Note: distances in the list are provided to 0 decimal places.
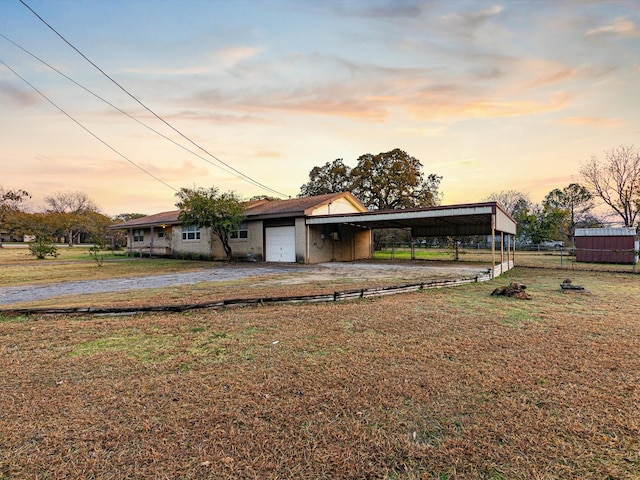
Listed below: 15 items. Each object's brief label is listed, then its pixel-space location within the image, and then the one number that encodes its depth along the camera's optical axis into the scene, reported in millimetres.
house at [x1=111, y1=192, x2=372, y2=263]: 17234
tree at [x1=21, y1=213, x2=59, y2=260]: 45375
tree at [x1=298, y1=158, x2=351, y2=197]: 33844
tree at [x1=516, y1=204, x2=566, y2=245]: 34031
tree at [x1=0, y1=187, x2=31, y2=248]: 39375
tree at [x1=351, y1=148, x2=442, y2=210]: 30859
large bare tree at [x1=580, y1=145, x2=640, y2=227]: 29812
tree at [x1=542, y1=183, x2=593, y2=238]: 40625
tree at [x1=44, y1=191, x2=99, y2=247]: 59559
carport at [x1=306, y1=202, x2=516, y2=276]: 12070
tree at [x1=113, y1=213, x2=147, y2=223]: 56019
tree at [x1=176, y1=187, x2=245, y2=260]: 17375
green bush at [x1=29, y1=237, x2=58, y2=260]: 20633
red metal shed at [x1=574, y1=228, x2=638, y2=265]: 17906
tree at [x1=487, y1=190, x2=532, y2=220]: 47906
